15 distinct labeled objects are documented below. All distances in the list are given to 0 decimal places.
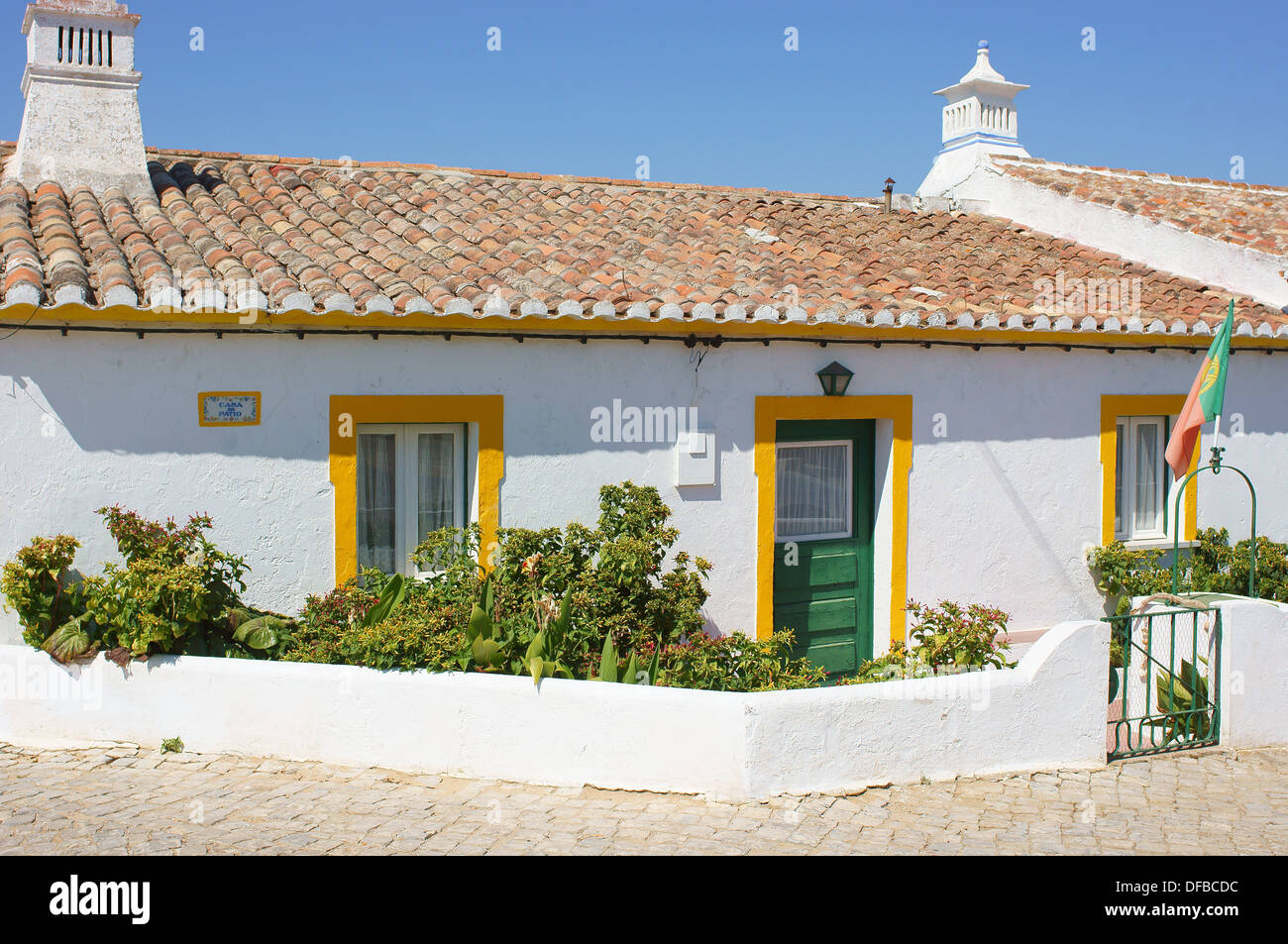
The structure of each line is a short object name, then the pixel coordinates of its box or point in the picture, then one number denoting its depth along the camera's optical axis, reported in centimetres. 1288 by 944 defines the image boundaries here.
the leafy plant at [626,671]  641
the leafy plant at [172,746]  644
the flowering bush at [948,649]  689
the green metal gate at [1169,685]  707
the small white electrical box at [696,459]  820
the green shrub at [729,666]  662
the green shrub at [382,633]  628
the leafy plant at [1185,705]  718
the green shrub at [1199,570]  972
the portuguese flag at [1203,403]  776
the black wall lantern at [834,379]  861
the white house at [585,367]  693
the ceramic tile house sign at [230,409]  702
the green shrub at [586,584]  669
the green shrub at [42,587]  633
